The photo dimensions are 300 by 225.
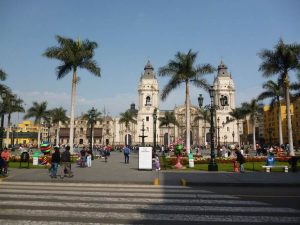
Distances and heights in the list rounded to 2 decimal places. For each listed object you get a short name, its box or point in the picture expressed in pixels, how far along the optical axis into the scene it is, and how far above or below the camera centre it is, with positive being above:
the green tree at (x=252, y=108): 59.88 +7.18
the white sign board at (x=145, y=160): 20.42 -1.06
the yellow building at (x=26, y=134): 122.94 +4.19
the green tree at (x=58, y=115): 74.81 +7.22
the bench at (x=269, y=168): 19.17 -1.55
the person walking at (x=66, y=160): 15.71 -0.82
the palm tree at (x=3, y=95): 37.88 +6.38
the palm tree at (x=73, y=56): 32.84 +9.62
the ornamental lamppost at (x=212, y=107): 20.02 +2.78
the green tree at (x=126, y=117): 82.62 +7.43
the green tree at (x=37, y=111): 66.25 +7.24
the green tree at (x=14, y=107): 56.33 +7.19
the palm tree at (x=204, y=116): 72.00 +6.91
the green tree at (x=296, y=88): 37.75 +7.09
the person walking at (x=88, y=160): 23.77 -1.24
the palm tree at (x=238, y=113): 62.05 +6.68
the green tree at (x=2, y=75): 31.91 +7.28
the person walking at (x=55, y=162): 15.60 -0.92
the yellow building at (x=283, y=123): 96.62 +7.89
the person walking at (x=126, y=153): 27.19 -0.79
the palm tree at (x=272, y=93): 43.28 +7.41
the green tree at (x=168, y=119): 79.01 +6.60
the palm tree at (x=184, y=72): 34.31 +8.24
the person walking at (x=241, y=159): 18.52 -0.90
